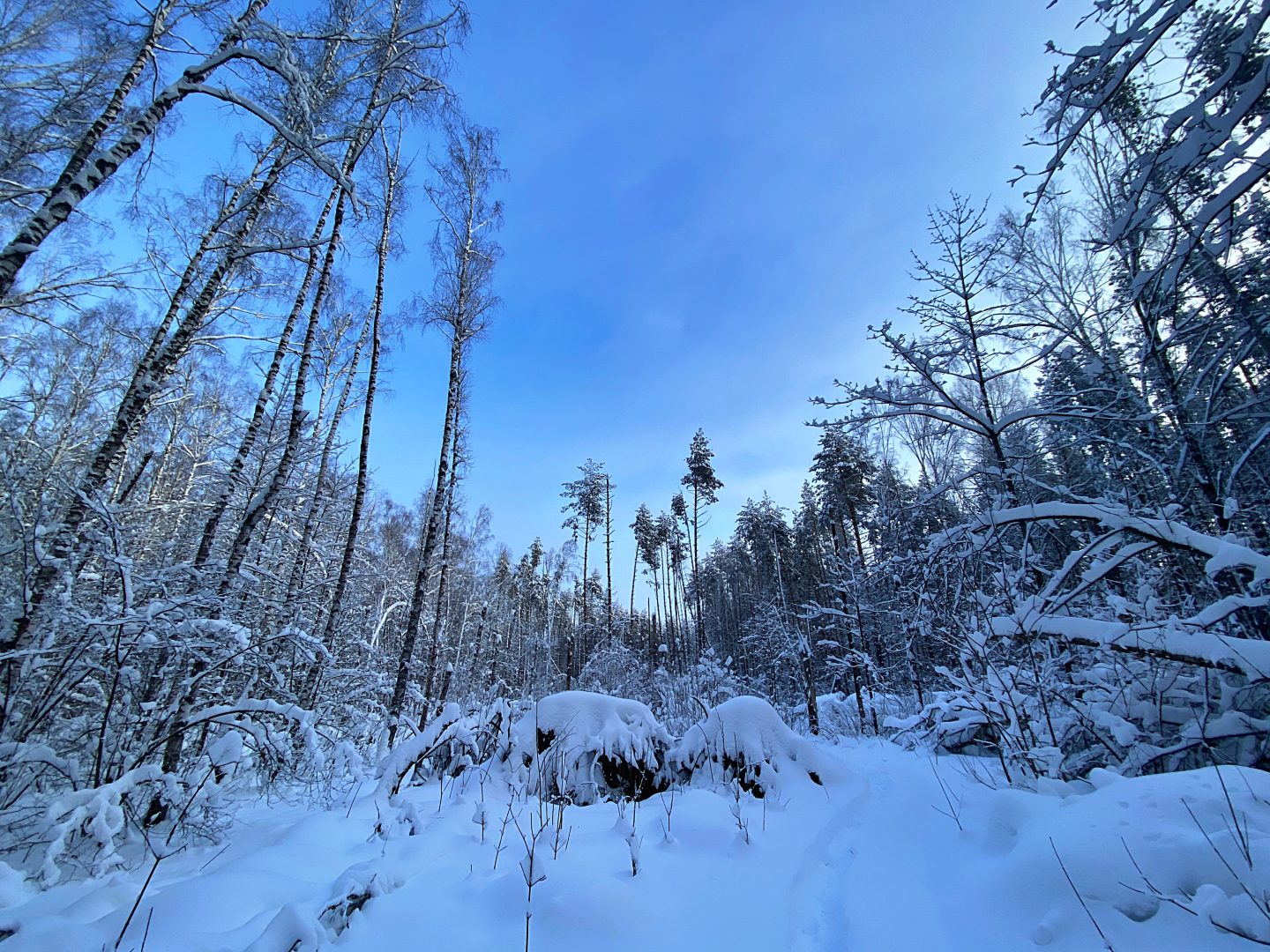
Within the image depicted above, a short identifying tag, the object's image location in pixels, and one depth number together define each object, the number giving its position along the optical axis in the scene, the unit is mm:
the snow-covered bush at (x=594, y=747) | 5430
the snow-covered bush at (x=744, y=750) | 5535
